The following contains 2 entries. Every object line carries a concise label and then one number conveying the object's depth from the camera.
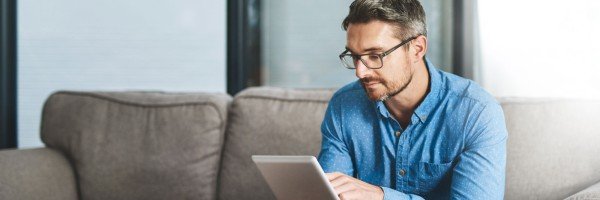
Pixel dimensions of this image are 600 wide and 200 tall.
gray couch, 2.41
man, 1.67
